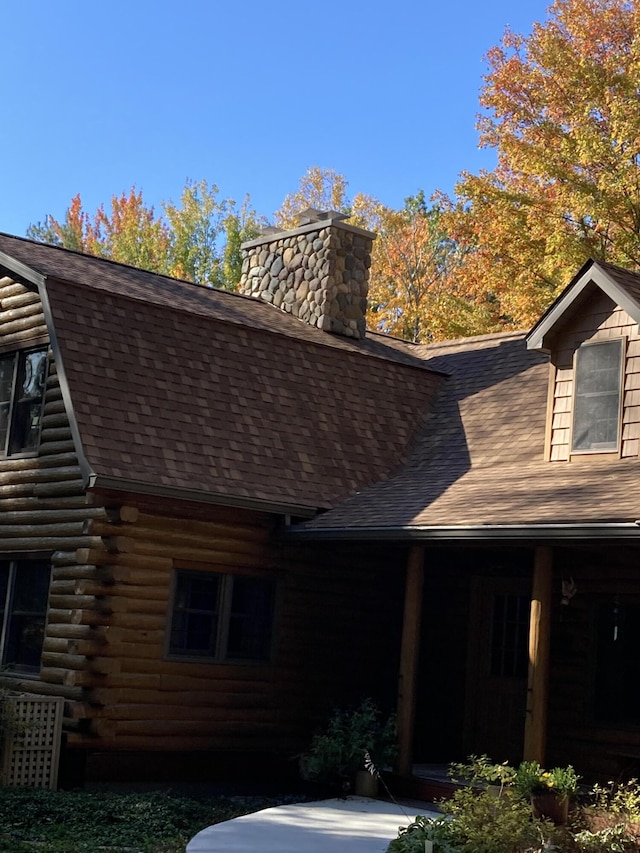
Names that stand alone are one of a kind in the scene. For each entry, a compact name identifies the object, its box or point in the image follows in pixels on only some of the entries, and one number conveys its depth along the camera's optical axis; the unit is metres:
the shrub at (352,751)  13.14
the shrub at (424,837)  9.11
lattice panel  12.48
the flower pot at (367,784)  13.05
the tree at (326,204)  37.97
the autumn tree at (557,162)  22.61
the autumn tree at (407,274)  33.88
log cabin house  13.16
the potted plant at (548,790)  9.59
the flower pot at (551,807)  9.57
